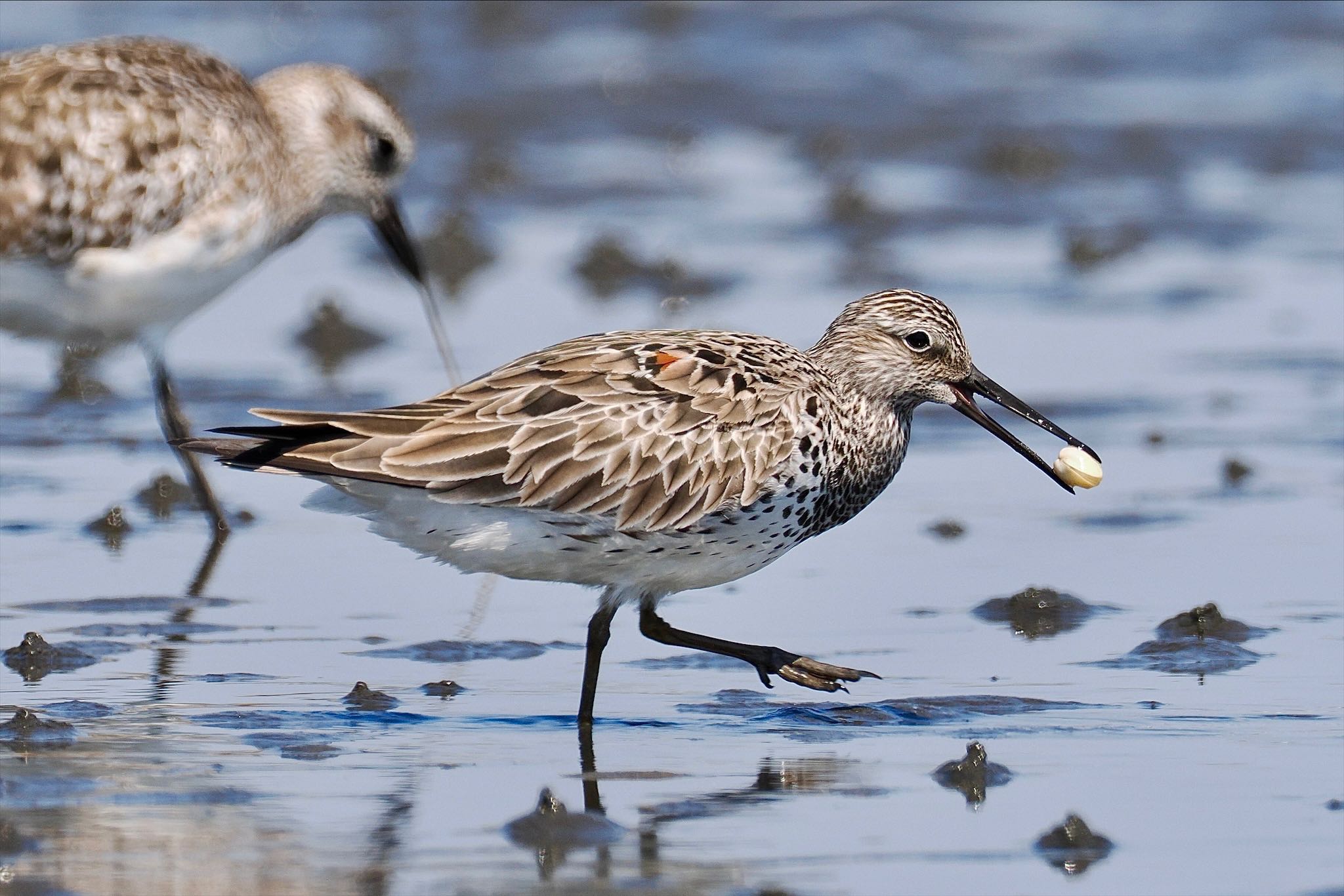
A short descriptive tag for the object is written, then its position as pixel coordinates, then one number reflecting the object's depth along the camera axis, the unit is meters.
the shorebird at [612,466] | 13.09
